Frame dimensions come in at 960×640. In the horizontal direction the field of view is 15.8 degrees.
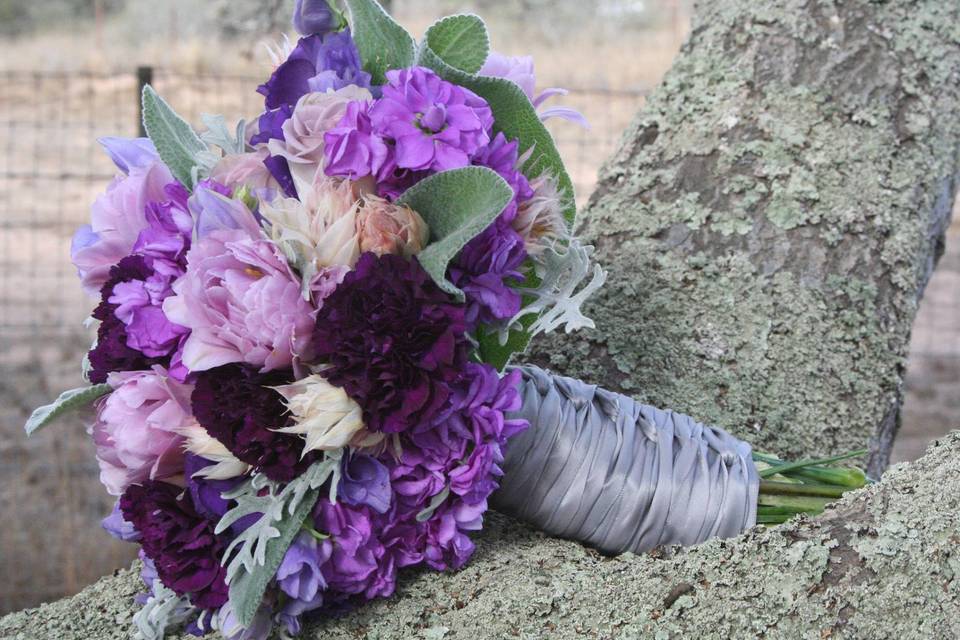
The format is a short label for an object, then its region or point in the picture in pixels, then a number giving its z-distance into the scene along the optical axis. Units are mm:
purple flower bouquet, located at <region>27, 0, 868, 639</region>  1361
